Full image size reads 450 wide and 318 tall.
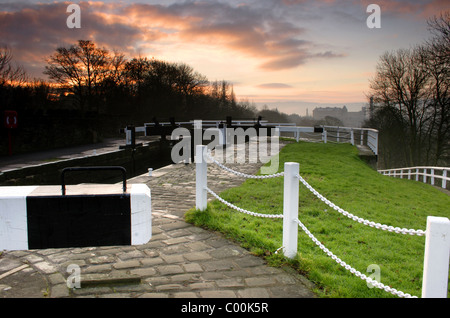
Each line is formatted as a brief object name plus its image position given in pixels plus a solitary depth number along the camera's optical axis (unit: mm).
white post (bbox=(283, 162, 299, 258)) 3545
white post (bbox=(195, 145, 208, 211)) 5184
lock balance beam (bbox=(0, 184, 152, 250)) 2143
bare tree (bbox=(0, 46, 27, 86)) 22062
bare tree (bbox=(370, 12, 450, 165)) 24453
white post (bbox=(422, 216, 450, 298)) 2127
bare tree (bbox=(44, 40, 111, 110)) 34719
